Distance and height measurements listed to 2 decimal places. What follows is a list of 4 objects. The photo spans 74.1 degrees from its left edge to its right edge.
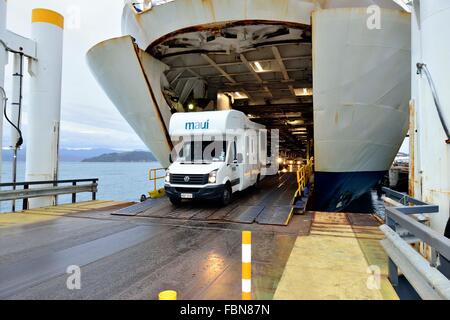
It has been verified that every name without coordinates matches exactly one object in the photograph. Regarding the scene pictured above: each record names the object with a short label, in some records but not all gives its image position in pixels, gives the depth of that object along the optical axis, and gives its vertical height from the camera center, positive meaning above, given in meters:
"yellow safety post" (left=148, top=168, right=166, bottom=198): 12.86 -1.15
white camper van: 9.75 +0.42
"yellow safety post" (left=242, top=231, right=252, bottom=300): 3.18 -1.07
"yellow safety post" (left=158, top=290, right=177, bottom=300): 2.67 -1.16
